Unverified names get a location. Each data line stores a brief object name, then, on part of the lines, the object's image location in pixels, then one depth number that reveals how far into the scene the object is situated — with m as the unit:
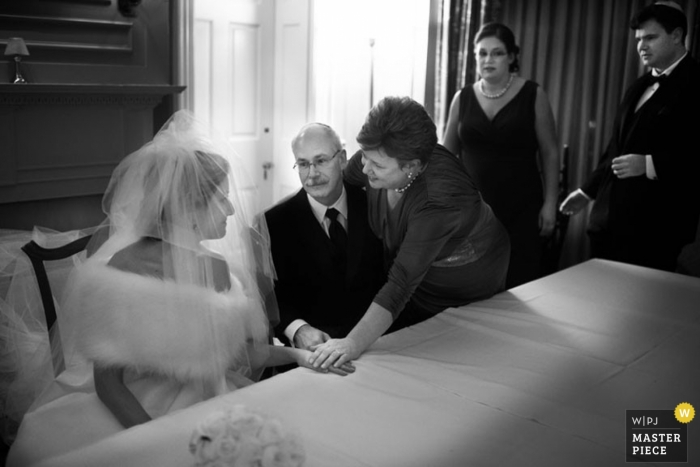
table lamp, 3.77
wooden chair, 2.02
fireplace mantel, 3.95
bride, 1.64
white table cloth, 1.29
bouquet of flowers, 0.88
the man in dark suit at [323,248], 2.22
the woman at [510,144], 3.50
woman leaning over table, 1.93
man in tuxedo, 2.93
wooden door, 5.04
